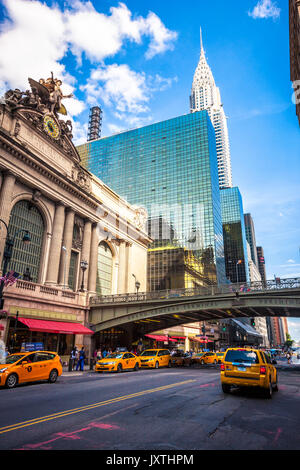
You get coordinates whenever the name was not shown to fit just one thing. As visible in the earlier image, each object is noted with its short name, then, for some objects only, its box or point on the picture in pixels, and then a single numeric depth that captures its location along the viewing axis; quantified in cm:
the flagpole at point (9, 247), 1925
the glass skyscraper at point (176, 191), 8656
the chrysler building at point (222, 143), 18261
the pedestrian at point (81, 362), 2572
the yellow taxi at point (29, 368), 1359
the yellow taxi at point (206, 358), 3738
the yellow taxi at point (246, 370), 1123
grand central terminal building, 2933
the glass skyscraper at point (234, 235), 13912
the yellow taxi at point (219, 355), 3935
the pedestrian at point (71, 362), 2467
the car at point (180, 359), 3148
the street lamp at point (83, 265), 3250
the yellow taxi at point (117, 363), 2264
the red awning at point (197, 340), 7074
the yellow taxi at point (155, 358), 2716
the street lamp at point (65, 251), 3494
